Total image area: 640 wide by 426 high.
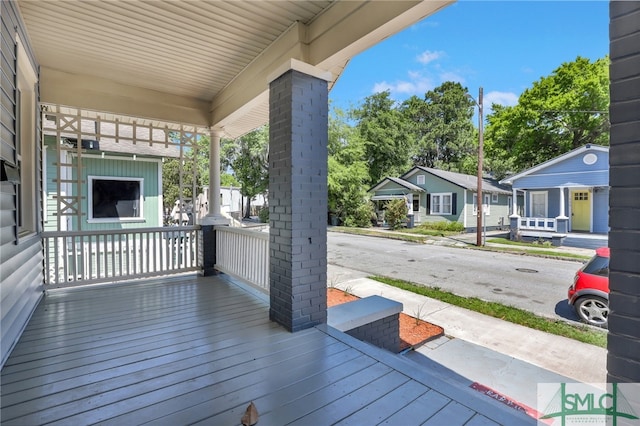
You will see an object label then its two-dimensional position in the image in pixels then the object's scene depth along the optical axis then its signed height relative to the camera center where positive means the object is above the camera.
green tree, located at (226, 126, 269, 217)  18.86 +3.06
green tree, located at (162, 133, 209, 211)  17.55 +1.59
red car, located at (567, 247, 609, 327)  4.07 -1.14
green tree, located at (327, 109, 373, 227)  19.75 +2.11
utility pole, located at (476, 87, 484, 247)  11.24 +1.62
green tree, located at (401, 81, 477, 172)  30.47 +8.46
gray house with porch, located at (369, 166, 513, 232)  16.91 +0.72
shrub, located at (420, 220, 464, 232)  16.42 -0.99
